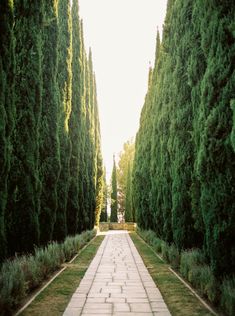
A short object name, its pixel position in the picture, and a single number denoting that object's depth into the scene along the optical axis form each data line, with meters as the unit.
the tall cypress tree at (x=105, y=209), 48.50
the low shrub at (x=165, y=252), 11.00
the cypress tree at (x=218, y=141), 5.62
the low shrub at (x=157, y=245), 13.59
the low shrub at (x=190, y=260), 7.71
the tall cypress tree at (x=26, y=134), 7.96
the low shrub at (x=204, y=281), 5.84
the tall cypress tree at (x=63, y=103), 12.40
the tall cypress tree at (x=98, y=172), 32.28
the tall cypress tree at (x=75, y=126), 16.09
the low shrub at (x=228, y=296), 4.87
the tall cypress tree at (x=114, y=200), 49.38
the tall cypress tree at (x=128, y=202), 42.69
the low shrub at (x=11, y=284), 5.17
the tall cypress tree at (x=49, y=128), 10.30
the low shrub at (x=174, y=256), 9.72
